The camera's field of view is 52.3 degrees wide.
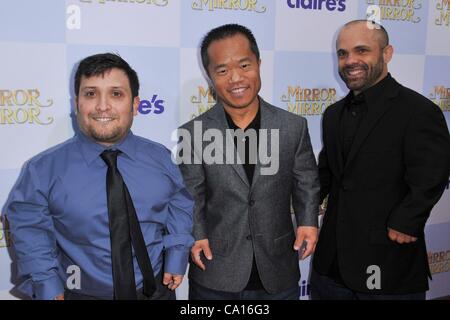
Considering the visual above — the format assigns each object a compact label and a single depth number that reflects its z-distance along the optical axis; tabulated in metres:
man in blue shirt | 1.83
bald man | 2.15
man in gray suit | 2.16
